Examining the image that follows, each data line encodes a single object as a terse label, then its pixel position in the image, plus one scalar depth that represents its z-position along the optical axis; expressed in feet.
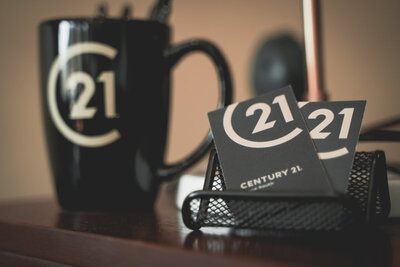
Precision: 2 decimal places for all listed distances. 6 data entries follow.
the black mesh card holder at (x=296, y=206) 1.00
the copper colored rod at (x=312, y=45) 1.64
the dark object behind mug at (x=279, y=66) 2.73
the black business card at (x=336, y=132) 1.06
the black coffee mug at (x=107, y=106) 1.55
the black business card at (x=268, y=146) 1.08
